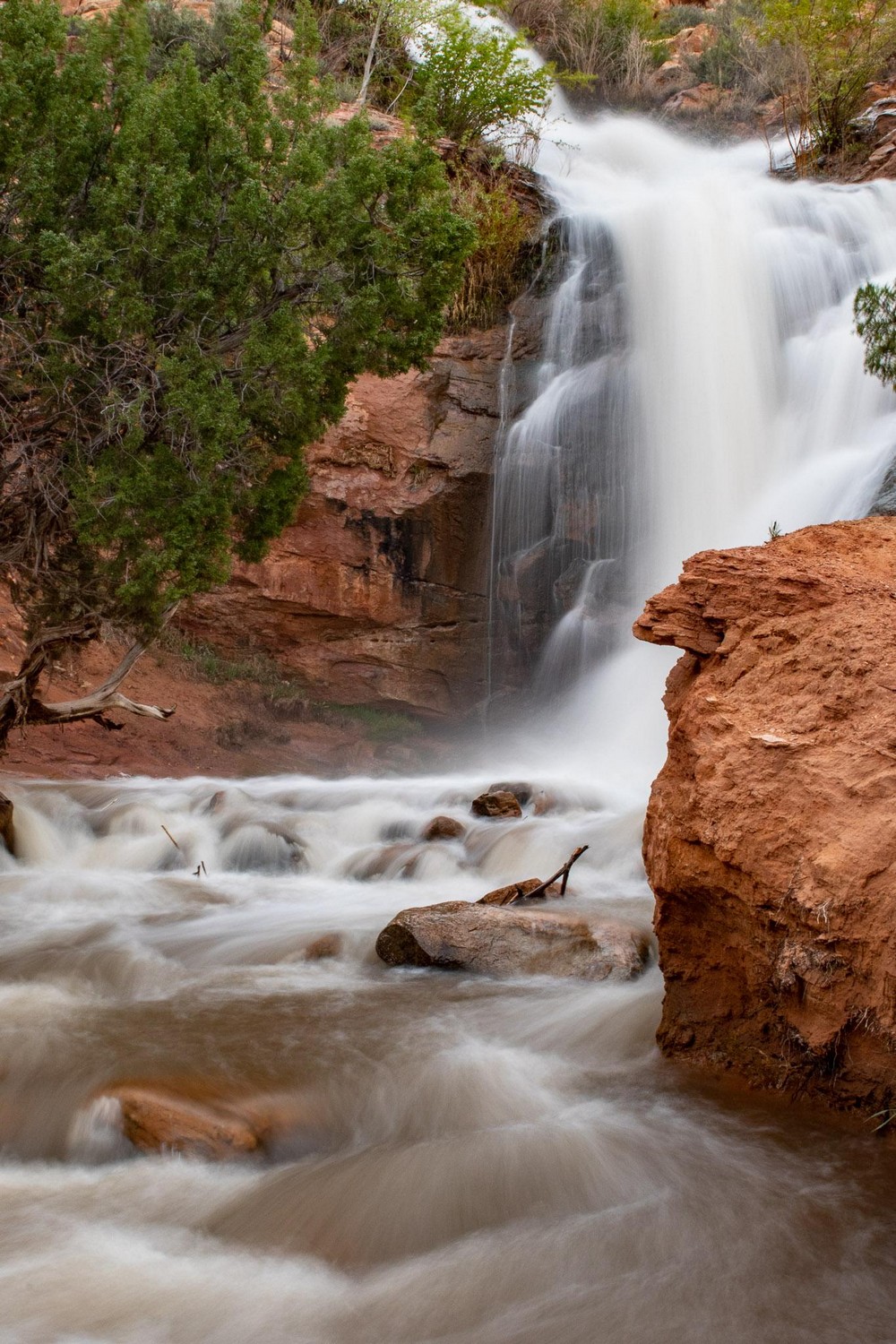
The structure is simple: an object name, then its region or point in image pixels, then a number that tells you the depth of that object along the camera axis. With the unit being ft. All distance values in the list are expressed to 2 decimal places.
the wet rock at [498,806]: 33.71
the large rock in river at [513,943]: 19.49
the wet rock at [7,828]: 30.19
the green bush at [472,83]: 60.44
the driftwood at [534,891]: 22.89
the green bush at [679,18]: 104.53
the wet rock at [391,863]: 29.12
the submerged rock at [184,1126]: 13.23
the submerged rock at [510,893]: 23.20
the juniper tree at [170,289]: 23.91
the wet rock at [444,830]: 31.42
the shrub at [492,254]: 54.39
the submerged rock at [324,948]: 21.54
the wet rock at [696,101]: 88.53
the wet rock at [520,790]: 35.29
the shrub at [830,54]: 66.33
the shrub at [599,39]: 90.99
